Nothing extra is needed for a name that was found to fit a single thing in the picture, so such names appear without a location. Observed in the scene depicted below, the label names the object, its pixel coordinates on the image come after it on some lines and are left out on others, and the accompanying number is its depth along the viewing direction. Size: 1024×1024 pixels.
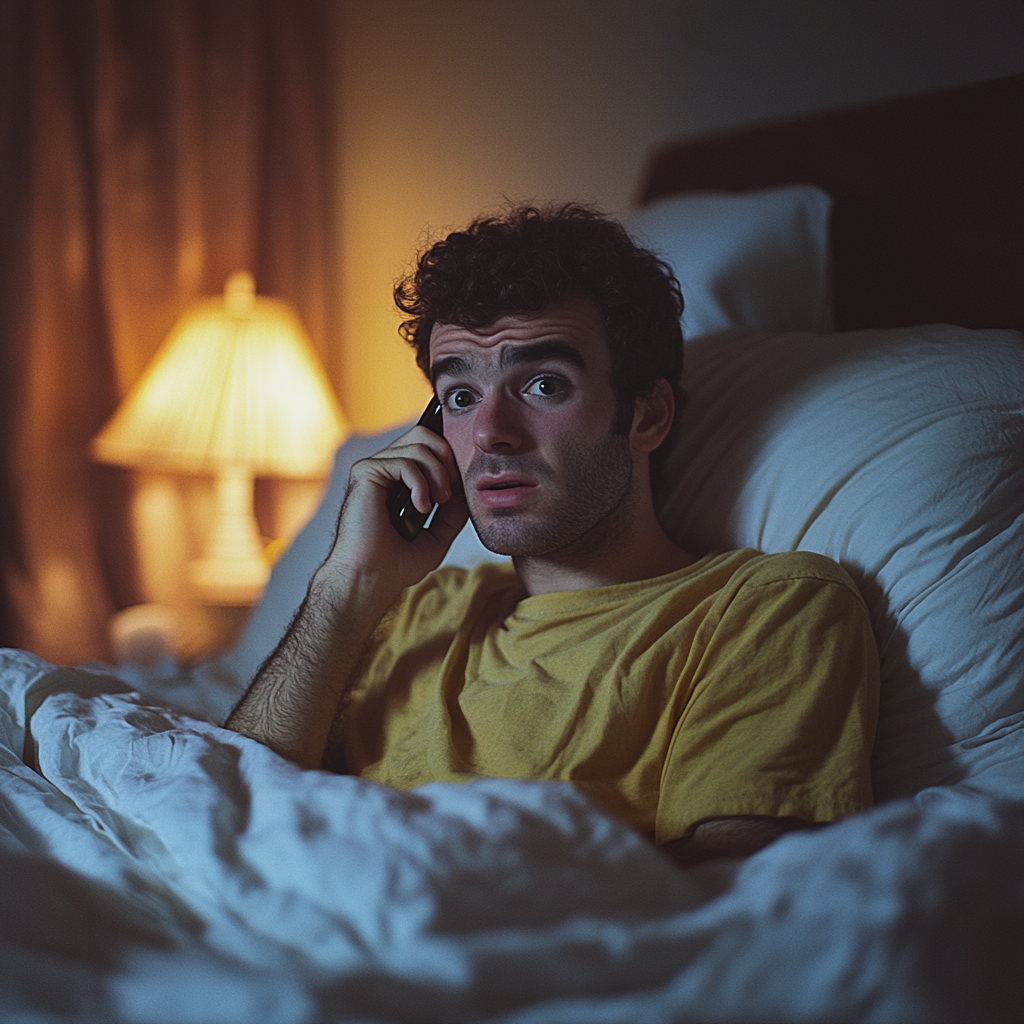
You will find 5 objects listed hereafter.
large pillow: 0.74
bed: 0.41
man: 0.69
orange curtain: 2.00
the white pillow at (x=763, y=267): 1.18
